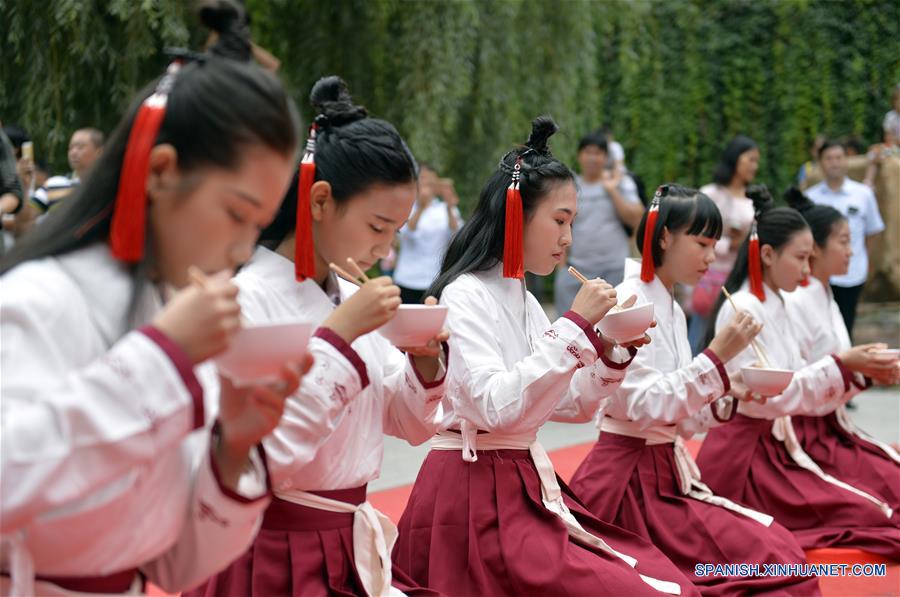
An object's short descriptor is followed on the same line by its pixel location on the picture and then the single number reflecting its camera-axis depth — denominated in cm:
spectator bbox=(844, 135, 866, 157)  868
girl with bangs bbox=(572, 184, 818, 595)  287
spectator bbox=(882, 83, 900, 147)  801
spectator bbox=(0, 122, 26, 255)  411
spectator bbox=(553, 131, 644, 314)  607
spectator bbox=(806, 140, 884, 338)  629
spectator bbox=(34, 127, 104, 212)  478
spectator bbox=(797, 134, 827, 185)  837
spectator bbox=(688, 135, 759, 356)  591
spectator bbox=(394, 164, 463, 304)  624
